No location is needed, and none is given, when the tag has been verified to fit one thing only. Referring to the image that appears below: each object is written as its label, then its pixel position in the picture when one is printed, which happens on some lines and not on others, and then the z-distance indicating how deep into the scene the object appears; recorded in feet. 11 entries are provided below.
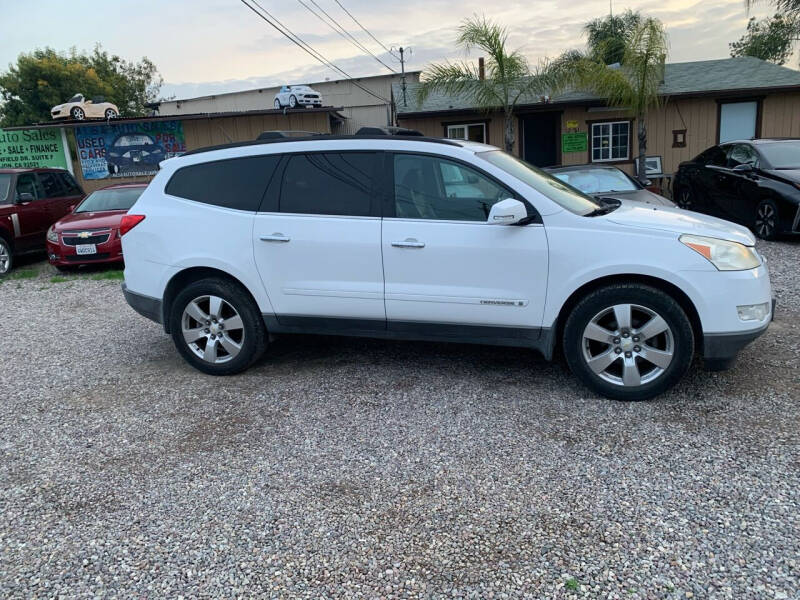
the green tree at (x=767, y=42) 110.16
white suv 12.90
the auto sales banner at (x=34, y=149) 55.42
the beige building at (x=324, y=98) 102.68
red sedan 32.68
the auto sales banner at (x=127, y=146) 55.77
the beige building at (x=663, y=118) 52.44
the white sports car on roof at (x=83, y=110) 54.03
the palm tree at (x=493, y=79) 46.11
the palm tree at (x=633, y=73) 45.06
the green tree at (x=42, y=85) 122.31
